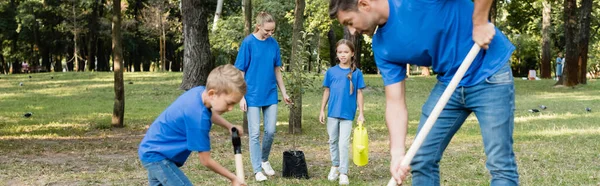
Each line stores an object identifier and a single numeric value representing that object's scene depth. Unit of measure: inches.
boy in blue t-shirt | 165.5
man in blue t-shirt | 154.2
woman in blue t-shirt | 290.2
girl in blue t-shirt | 283.3
